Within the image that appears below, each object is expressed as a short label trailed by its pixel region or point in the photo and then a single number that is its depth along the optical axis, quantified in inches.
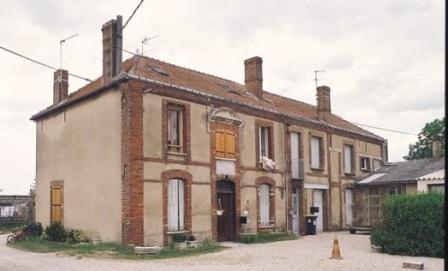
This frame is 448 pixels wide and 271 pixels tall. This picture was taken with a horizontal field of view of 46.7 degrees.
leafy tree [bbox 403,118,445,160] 1764.3
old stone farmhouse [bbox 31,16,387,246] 670.5
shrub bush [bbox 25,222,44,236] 812.0
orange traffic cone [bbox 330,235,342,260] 551.5
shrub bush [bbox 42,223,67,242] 741.3
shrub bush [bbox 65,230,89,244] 708.7
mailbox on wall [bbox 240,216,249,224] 792.3
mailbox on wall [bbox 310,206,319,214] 946.7
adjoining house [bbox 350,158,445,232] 954.1
